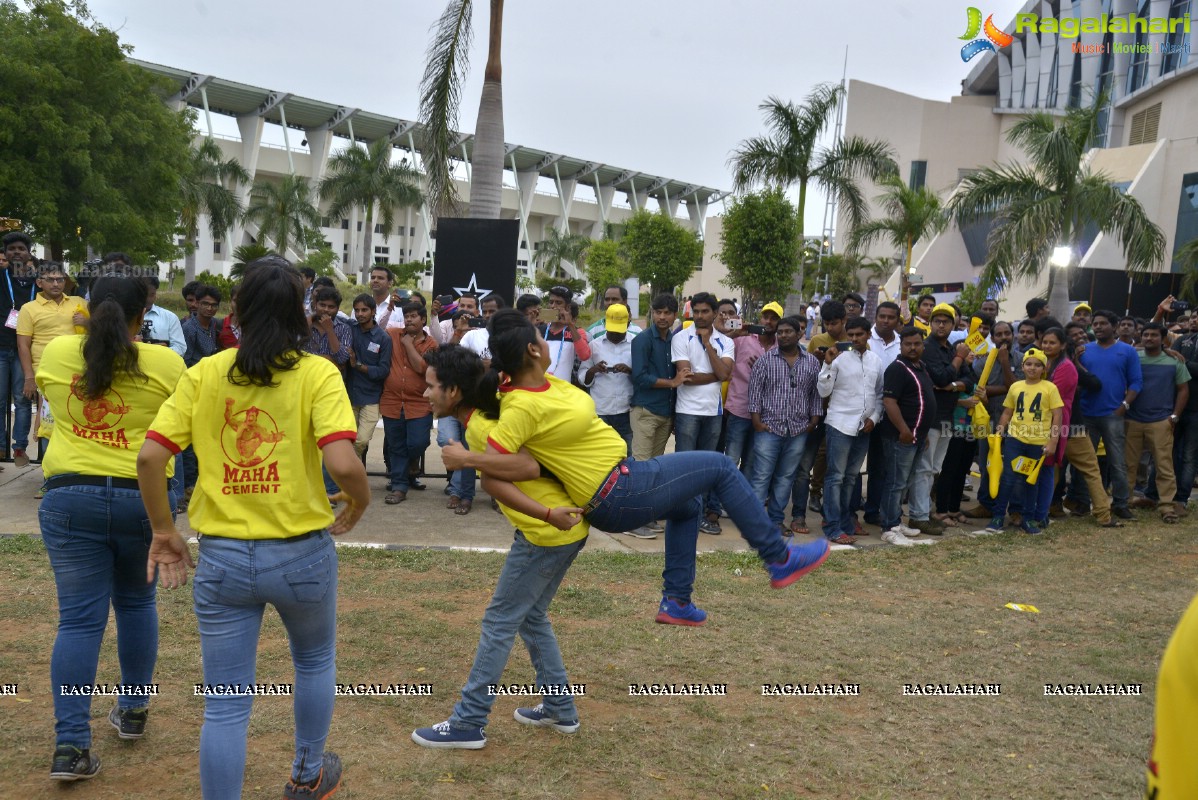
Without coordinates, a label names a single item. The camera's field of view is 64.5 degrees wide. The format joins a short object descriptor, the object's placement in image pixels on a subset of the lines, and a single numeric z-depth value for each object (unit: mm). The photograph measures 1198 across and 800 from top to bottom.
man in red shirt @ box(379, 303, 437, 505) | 8750
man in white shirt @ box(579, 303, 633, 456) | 8328
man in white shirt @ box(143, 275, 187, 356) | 6883
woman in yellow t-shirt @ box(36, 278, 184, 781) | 3537
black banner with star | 10719
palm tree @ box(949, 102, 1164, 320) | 18266
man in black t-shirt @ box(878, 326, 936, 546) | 8211
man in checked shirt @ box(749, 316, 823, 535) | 8047
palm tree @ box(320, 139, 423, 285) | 47812
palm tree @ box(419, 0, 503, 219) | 13664
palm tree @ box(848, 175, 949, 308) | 33969
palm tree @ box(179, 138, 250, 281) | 40938
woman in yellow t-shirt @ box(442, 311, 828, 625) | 3754
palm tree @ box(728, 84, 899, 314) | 27219
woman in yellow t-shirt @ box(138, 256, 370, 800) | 3008
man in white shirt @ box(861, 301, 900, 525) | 8883
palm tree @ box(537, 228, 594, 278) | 69062
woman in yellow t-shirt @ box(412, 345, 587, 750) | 3881
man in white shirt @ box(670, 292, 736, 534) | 8133
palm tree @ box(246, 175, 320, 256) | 47188
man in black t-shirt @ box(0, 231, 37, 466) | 8789
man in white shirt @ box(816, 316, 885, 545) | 8117
